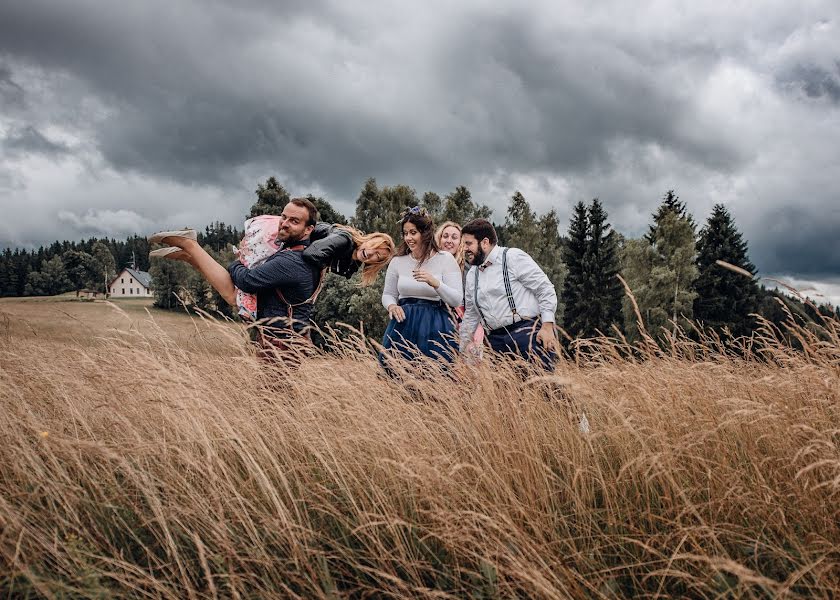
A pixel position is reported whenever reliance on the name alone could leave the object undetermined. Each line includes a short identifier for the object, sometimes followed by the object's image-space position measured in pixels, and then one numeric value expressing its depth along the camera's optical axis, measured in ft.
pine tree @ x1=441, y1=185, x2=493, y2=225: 83.46
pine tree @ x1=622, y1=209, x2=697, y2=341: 97.35
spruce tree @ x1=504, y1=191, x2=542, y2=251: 103.48
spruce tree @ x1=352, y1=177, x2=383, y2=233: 82.53
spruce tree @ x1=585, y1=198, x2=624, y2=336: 119.44
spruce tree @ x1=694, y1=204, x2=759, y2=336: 108.68
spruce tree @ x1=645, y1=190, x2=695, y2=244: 129.70
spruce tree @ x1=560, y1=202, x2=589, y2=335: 120.51
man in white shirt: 13.01
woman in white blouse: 14.21
